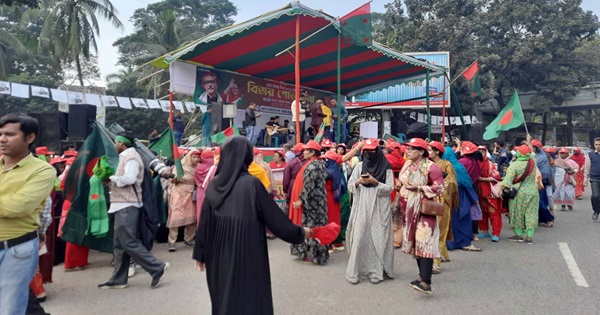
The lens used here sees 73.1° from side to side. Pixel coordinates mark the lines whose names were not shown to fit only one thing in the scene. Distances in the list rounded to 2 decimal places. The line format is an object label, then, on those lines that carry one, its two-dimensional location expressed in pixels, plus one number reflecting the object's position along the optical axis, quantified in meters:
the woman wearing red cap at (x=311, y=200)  5.66
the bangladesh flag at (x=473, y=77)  13.75
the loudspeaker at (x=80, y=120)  8.18
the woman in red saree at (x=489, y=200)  6.95
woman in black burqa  2.58
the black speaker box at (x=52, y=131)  8.59
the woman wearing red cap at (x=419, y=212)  4.21
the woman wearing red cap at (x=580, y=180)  12.88
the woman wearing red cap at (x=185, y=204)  6.57
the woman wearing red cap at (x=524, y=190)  6.68
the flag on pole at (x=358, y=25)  8.95
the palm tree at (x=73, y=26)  23.03
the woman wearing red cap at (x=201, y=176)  6.67
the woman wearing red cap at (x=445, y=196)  5.34
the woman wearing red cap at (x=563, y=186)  10.54
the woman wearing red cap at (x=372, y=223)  4.86
